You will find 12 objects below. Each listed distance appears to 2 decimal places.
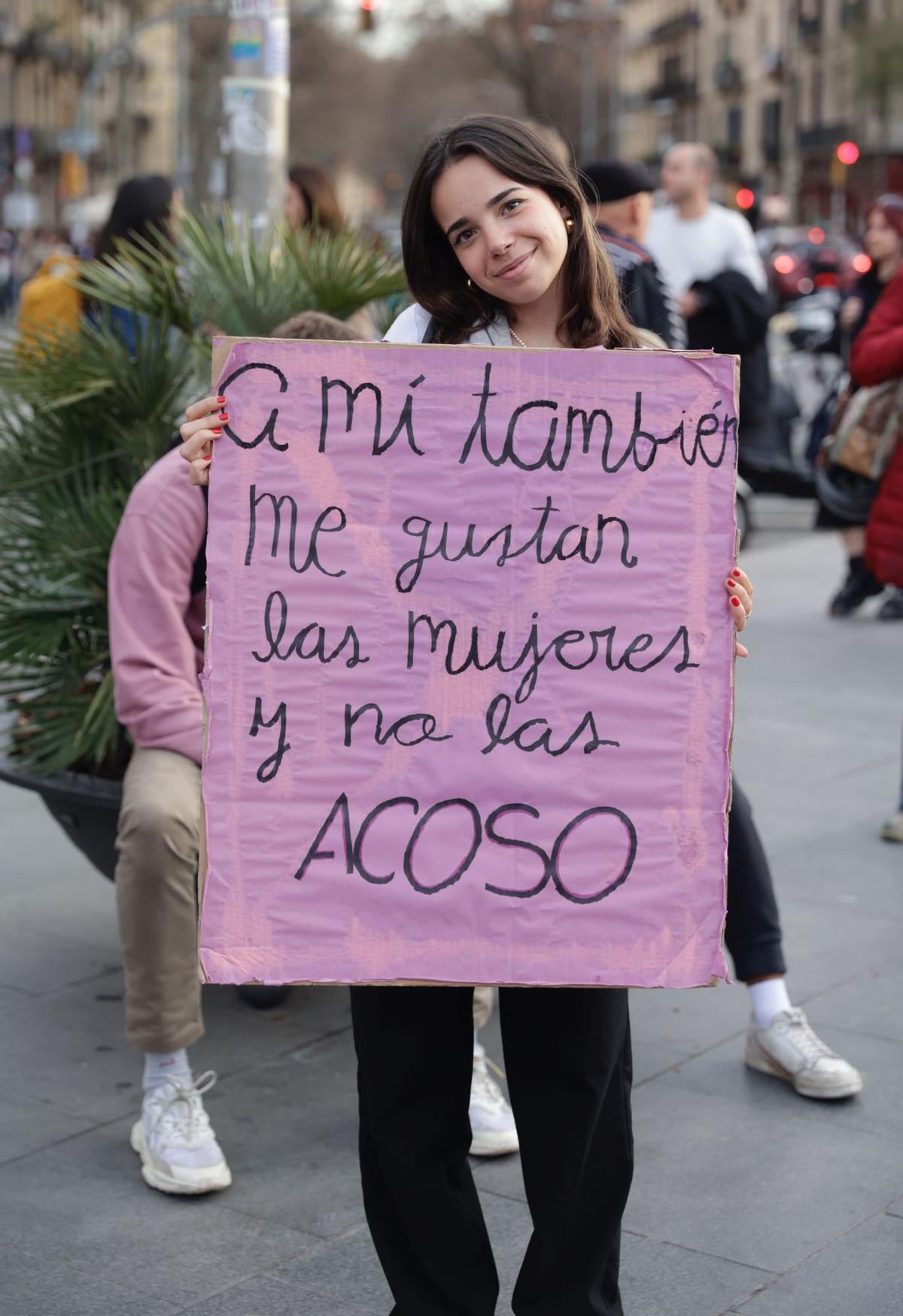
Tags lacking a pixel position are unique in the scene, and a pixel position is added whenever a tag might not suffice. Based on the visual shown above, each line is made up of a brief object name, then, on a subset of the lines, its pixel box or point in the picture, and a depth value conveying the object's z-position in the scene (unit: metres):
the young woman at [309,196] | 6.01
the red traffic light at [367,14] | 18.86
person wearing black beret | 4.93
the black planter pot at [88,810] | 3.79
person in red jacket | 5.06
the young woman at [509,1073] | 2.41
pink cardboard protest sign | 2.35
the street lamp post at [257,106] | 7.13
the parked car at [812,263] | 25.67
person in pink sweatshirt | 3.30
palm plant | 4.03
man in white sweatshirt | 8.23
